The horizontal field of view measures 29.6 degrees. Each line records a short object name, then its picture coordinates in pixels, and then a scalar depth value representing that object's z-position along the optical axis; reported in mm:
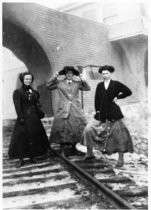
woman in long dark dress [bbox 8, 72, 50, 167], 5047
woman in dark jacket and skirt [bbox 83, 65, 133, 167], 4797
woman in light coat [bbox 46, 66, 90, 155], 5379
